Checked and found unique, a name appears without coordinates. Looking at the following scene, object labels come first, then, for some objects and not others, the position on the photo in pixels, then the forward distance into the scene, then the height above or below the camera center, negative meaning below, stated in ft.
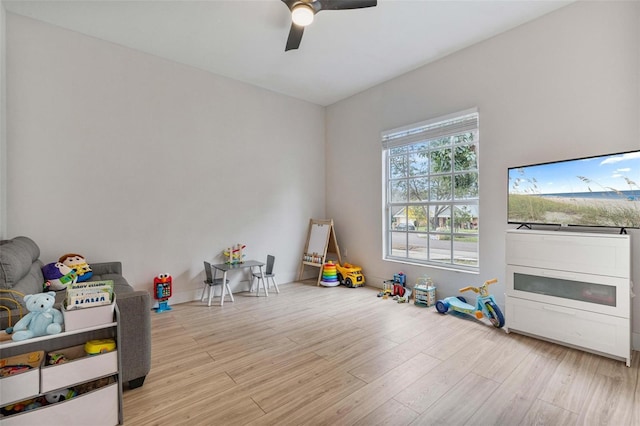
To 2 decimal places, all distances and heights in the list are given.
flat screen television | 7.55 +0.53
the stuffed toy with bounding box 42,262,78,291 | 8.50 -1.83
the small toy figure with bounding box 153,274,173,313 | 11.22 -2.94
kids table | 12.07 -2.27
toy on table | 13.03 -1.88
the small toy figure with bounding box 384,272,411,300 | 12.62 -3.28
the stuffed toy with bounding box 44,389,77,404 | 4.97 -3.13
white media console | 7.33 -2.16
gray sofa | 5.96 -2.13
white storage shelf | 4.51 -2.76
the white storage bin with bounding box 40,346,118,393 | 4.75 -2.63
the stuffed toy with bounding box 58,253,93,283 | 9.08 -1.59
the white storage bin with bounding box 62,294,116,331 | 4.99 -1.79
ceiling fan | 7.59 +5.41
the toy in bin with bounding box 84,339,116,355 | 5.25 -2.39
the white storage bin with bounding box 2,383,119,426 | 4.61 -3.27
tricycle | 9.55 -3.33
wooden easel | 15.37 -1.68
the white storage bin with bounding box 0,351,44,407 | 4.36 -2.56
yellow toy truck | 14.62 -3.21
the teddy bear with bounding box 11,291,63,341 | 4.76 -1.74
